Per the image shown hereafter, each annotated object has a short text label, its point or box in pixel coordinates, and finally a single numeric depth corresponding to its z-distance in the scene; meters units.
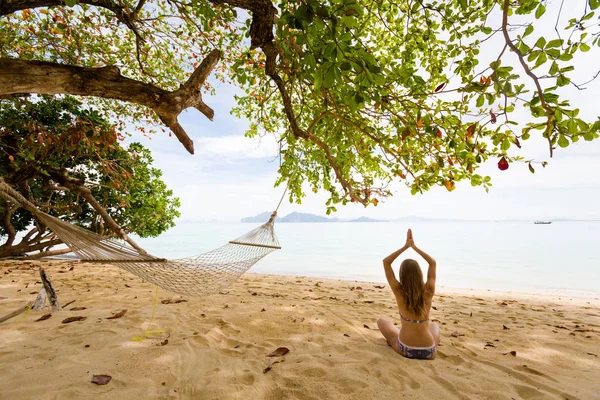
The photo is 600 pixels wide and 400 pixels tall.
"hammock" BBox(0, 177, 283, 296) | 1.79
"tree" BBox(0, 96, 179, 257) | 4.10
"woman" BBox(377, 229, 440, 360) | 1.72
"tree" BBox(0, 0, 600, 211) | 1.15
